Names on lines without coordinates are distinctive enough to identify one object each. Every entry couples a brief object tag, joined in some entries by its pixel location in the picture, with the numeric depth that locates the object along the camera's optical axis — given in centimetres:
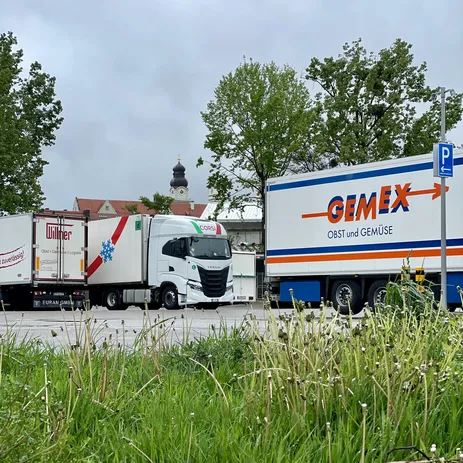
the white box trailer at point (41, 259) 3016
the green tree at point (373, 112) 3959
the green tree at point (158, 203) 6669
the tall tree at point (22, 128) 4025
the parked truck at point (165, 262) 2891
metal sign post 1898
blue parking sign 1902
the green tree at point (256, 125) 3828
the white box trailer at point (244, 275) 3994
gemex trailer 2077
